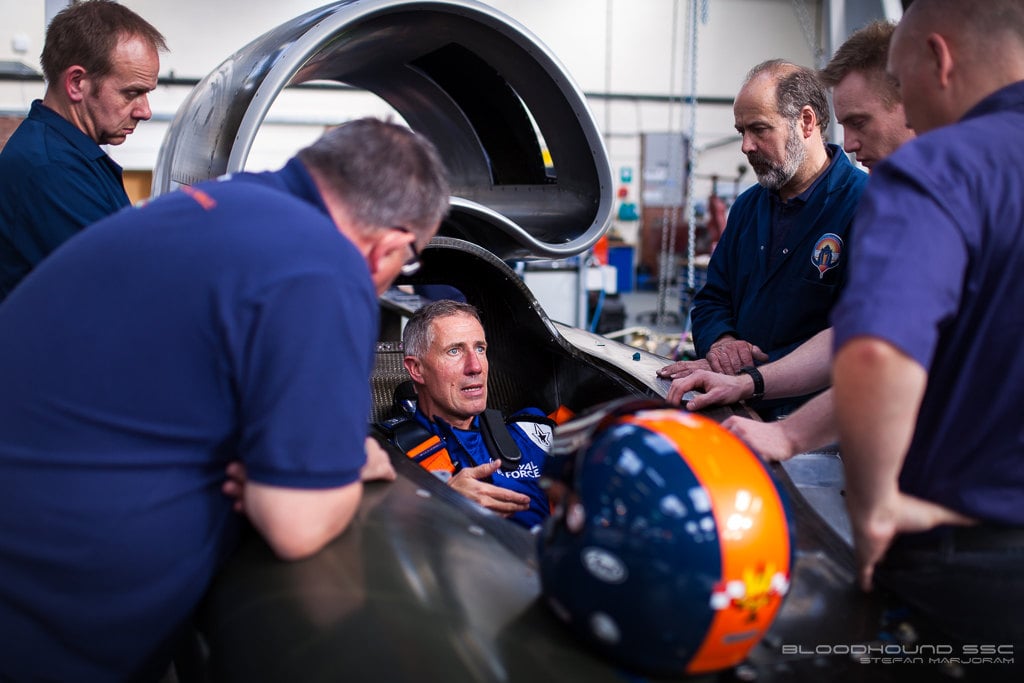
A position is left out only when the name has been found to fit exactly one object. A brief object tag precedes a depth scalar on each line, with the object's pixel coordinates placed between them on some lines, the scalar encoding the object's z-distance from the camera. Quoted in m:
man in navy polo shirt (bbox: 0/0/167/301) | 2.25
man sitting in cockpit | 2.48
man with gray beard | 2.55
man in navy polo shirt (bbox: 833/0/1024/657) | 1.06
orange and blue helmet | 1.06
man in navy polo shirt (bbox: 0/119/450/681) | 1.14
